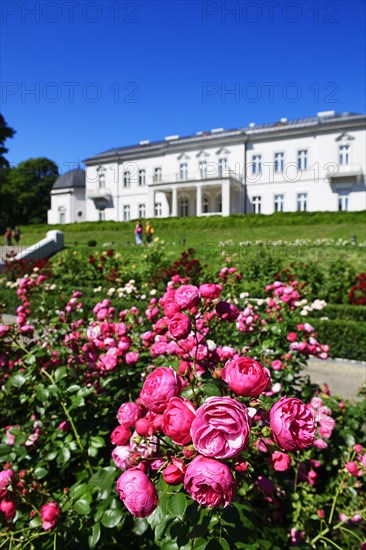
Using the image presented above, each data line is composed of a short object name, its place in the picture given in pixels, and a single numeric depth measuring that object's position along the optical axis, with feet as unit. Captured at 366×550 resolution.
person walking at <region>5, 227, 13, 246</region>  66.87
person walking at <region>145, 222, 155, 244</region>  54.71
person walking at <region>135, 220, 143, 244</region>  55.92
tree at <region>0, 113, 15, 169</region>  87.61
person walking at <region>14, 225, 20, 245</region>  63.95
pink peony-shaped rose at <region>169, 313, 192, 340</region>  3.70
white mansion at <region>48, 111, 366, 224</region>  89.04
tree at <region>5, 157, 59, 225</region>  130.82
